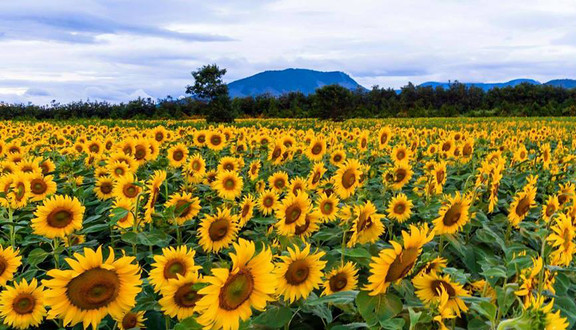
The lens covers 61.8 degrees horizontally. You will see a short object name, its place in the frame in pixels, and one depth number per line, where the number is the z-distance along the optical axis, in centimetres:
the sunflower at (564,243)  213
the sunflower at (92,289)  163
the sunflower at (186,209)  297
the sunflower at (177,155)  526
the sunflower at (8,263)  231
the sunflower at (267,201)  347
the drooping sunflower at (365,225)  227
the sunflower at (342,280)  204
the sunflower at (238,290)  143
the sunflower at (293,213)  252
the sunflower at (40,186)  369
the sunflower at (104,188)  419
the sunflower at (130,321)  194
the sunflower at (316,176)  392
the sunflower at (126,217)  297
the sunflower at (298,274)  178
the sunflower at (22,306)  211
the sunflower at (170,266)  200
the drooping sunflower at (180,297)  181
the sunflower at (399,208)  350
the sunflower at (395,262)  158
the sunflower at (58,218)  270
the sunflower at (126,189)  345
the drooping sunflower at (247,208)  319
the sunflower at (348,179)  380
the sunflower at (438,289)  177
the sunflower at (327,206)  311
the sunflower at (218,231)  267
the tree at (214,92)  4138
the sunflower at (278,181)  423
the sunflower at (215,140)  669
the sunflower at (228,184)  408
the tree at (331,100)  4653
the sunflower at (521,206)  304
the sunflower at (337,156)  589
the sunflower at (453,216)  266
